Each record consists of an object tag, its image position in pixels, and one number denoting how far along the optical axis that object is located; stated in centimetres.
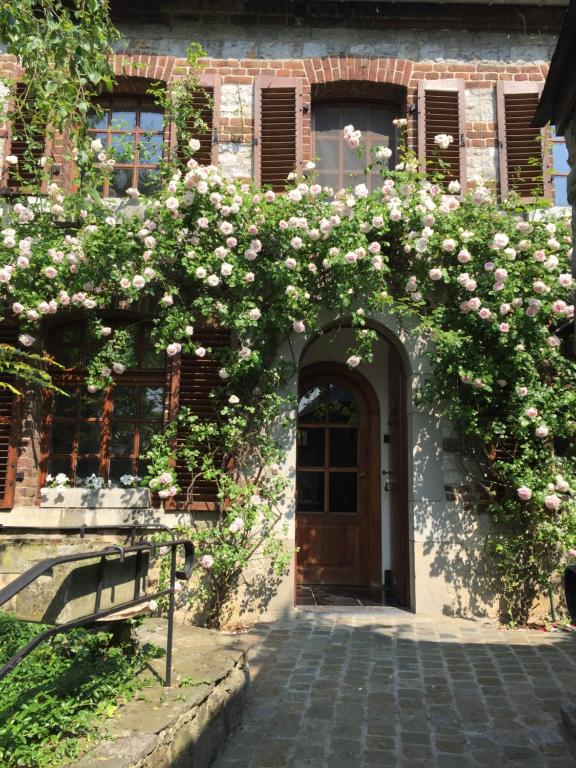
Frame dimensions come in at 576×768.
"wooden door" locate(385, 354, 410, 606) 668
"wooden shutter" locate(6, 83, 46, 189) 663
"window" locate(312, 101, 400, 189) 718
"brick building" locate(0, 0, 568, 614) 691
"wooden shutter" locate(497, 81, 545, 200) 686
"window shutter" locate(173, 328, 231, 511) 623
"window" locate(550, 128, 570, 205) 693
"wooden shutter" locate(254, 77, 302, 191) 693
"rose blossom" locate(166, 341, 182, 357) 584
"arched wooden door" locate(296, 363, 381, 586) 774
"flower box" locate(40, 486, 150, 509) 618
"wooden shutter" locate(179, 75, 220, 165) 690
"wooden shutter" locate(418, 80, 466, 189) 692
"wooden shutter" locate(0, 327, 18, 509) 626
